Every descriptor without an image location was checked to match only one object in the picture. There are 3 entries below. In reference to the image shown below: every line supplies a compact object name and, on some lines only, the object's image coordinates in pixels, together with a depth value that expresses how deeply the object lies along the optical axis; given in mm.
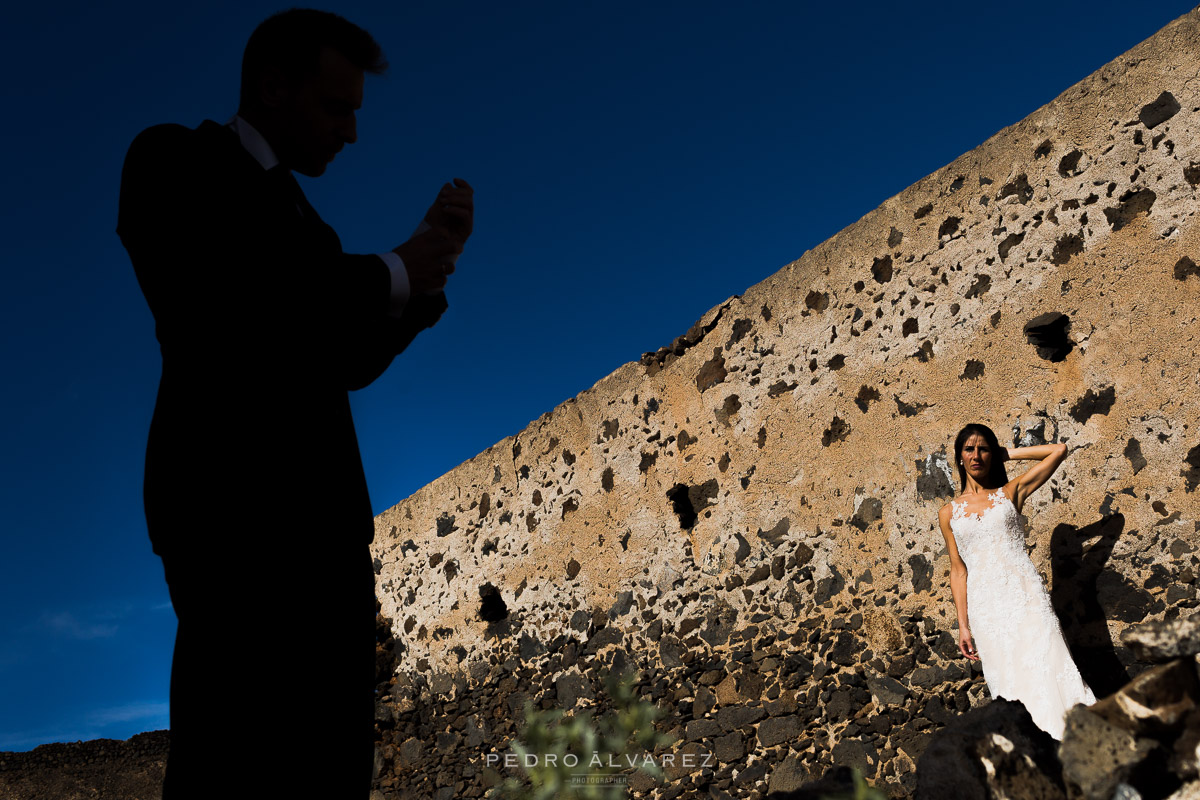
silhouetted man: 1021
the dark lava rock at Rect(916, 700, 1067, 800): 1540
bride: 2955
